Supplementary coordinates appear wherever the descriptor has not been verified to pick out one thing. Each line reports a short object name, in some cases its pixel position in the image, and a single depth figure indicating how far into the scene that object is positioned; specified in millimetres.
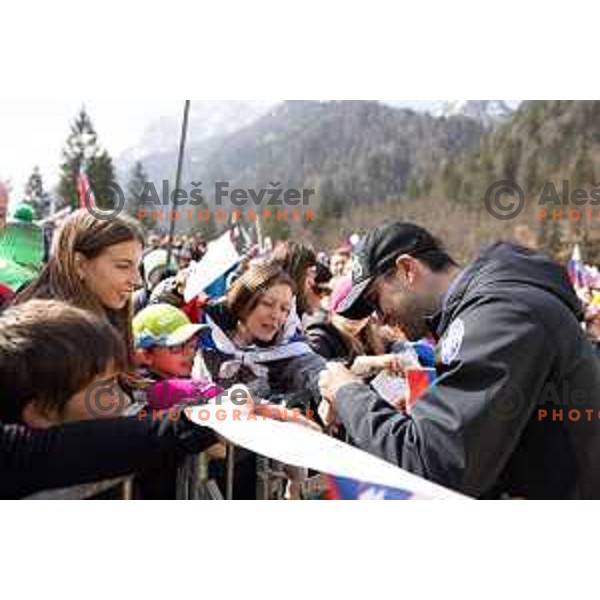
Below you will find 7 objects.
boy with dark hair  1434
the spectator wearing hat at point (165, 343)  2572
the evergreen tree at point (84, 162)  38538
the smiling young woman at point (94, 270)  2289
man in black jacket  1479
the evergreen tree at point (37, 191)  42031
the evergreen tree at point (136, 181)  46900
